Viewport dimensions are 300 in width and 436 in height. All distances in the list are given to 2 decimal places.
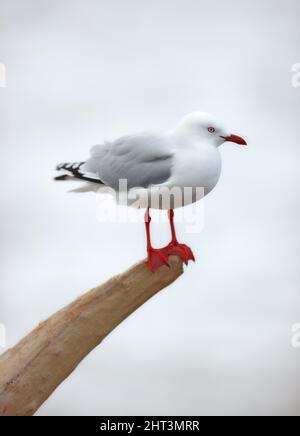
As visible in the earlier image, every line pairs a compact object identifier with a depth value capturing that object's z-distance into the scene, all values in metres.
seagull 4.19
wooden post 4.26
